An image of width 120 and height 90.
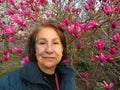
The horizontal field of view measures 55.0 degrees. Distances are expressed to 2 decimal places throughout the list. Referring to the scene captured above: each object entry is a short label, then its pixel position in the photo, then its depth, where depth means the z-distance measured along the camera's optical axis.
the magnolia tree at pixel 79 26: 1.32
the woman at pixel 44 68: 0.83
